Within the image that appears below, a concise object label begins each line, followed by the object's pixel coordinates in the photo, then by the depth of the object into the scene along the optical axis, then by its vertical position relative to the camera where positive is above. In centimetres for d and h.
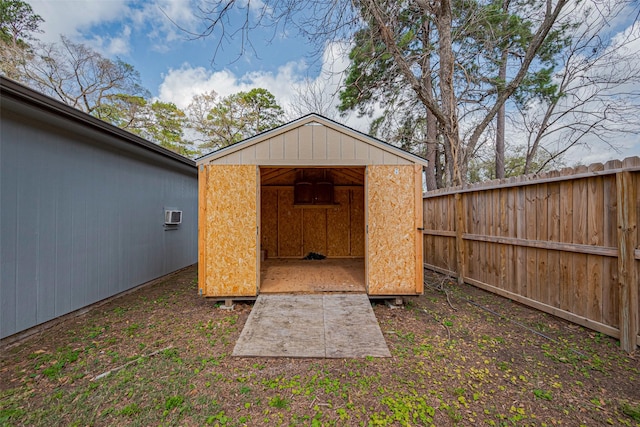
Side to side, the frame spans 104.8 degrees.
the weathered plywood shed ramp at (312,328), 293 -152
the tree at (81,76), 1130 +726
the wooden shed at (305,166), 404 +25
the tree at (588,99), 596 +342
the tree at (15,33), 975 +766
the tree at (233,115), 1623 +676
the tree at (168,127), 1560 +583
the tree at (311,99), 1164 +574
